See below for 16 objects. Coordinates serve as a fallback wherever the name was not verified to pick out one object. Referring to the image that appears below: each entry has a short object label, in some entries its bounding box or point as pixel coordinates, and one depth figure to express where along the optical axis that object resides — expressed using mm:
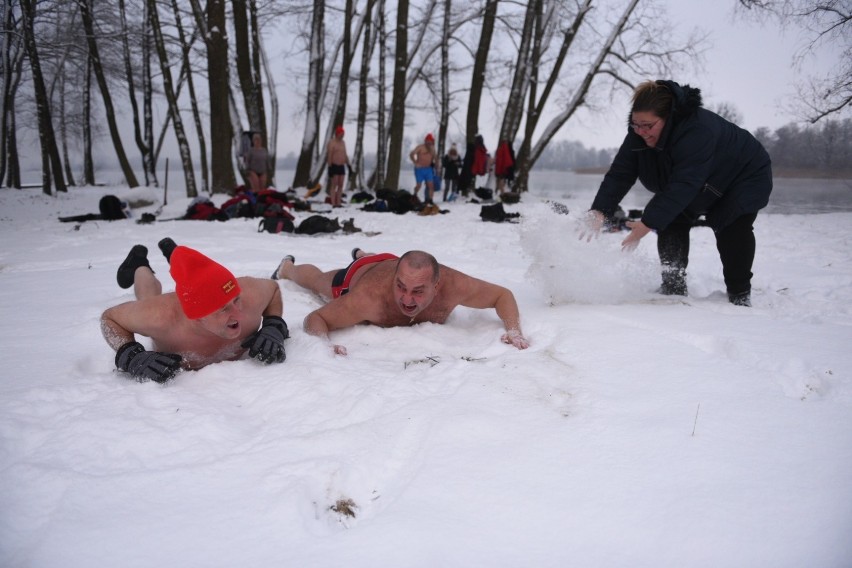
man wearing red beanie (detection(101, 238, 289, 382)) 2217
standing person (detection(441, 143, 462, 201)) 12727
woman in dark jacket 3074
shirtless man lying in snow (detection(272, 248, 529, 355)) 2781
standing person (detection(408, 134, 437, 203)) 11406
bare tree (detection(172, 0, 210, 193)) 14406
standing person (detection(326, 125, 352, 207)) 10852
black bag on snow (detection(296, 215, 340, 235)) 6812
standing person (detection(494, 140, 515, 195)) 12664
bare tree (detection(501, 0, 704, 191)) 12070
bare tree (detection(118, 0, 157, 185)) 16406
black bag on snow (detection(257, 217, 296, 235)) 6855
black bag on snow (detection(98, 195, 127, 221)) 8047
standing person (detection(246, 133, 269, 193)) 11008
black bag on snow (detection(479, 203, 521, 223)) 8370
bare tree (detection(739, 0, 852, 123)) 9133
